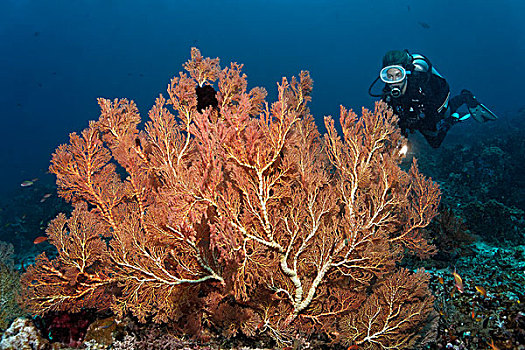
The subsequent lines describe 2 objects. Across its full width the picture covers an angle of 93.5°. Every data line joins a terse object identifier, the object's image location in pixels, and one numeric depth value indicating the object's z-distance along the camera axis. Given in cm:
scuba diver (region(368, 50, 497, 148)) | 669
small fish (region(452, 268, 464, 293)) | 392
